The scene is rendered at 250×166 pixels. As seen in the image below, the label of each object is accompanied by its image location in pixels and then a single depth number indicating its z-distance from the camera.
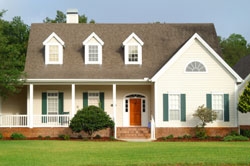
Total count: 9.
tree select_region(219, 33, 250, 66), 70.38
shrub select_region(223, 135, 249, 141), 28.16
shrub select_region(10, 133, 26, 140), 29.24
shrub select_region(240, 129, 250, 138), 30.02
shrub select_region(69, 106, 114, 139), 28.38
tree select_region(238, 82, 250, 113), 29.05
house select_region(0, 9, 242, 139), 30.42
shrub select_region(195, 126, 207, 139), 29.49
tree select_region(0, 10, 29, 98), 28.67
